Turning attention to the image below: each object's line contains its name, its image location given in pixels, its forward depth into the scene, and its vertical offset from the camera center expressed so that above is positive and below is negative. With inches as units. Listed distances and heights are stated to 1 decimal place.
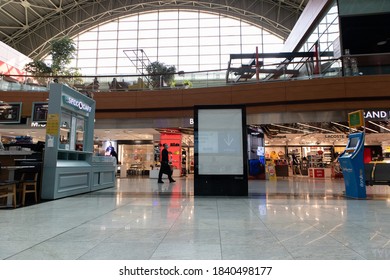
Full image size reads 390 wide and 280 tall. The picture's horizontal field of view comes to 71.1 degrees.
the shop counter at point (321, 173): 717.9 -15.8
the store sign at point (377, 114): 457.7 +88.4
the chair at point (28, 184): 227.0 -14.1
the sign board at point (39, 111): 431.2 +89.9
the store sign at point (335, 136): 697.6 +80.7
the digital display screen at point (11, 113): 406.3 +81.2
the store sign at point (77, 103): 282.7 +71.8
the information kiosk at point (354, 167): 263.3 +0.0
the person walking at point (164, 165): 442.0 +3.4
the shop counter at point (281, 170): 725.3 -7.9
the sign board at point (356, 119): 290.4 +53.2
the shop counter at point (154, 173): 645.9 -15.2
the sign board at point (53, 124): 261.6 +41.3
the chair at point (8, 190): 207.0 -18.3
